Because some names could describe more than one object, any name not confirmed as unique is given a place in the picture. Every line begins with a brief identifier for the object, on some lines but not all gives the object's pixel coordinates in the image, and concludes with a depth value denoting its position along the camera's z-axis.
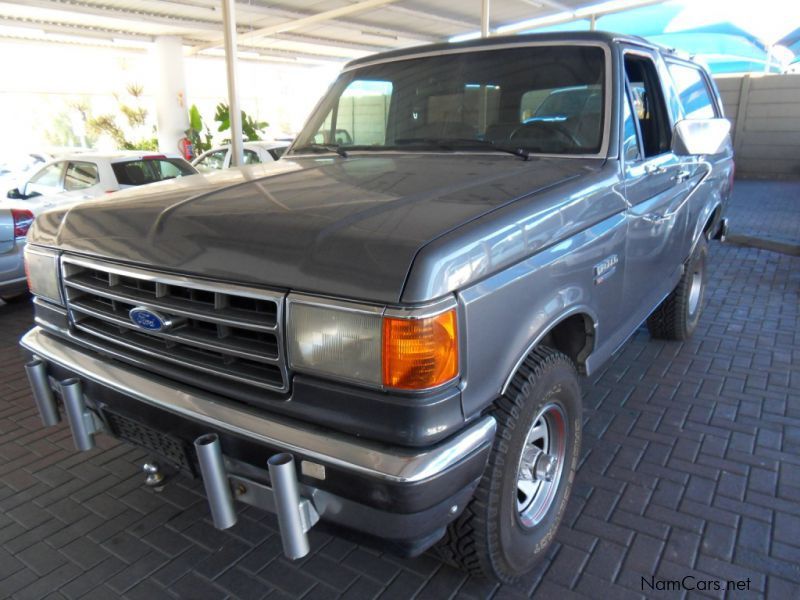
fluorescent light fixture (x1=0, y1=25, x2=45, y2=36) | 14.52
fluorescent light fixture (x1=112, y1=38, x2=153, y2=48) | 16.41
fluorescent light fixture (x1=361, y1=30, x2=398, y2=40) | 17.13
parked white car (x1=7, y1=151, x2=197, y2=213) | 7.62
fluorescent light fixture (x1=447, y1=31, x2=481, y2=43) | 18.25
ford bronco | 1.65
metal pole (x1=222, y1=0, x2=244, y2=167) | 6.75
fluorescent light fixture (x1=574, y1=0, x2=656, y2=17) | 13.77
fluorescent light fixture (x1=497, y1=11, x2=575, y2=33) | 15.56
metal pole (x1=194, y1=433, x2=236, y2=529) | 1.79
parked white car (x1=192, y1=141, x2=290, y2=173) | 9.89
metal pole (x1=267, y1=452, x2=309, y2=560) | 1.63
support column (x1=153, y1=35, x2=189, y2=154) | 16.70
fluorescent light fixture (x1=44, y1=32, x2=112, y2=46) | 15.71
